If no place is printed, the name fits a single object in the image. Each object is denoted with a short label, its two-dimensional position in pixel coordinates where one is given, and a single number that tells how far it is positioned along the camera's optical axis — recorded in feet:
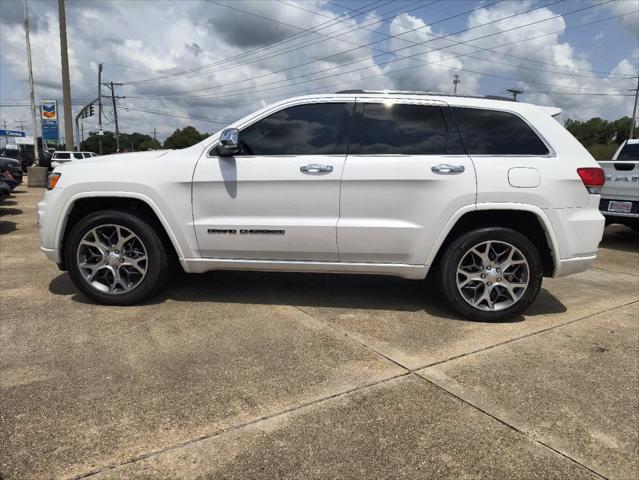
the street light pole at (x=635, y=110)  180.02
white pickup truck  24.43
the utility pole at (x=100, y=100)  178.91
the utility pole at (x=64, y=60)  72.54
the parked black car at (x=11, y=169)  36.37
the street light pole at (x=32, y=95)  108.23
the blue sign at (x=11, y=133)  244.38
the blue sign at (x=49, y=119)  159.53
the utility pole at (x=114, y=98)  218.91
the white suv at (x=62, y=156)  85.53
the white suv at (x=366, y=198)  12.80
